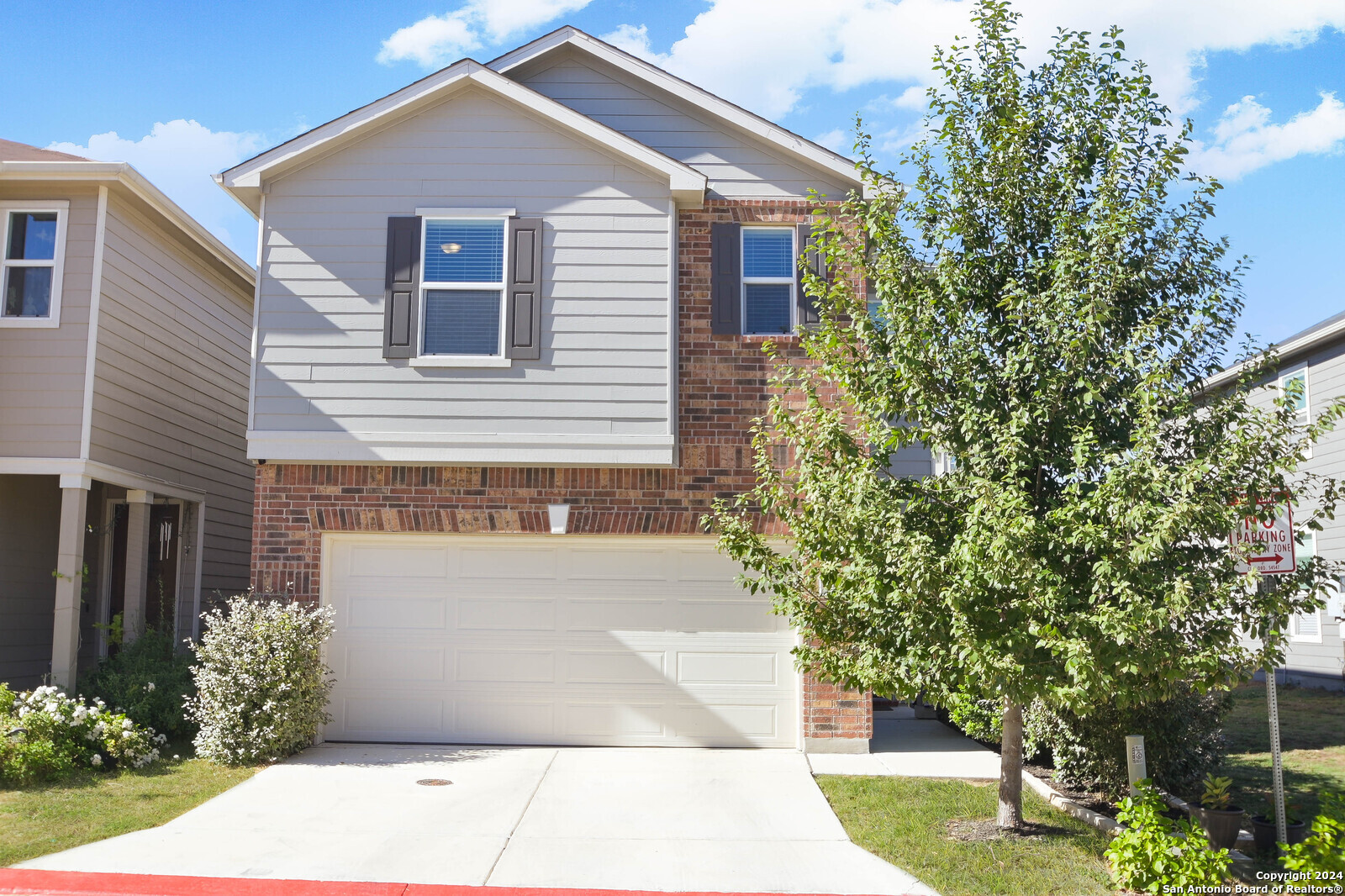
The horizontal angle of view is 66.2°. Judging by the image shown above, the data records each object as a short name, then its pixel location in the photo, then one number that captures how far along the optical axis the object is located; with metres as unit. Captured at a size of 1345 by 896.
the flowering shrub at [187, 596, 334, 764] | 9.54
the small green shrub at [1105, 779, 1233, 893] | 6.26
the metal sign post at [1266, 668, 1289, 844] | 6.81
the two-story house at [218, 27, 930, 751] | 10.70
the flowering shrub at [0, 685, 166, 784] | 8.63
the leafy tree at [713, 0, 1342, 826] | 6.25
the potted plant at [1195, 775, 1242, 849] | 6.92
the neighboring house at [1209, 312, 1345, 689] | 17.69
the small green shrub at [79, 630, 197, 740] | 10.19
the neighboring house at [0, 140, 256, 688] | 11.28
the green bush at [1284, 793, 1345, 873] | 6.09
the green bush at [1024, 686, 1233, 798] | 8.37
